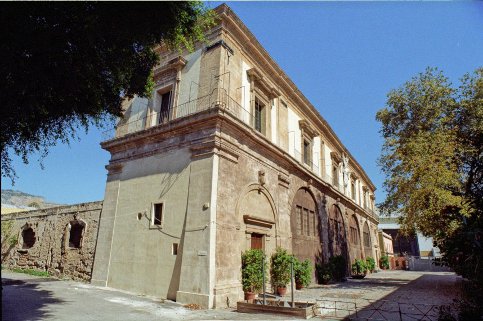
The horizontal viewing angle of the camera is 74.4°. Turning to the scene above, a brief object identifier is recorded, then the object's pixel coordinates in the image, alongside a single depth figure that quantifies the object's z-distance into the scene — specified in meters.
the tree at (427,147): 14.65
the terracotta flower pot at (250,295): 11.16
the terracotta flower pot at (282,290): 12.81
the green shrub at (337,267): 19.06
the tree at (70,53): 6.25
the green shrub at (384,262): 37.81
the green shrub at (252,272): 11.38
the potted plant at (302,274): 14.26
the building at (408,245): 51.12
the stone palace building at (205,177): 10.98
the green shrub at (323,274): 18.05
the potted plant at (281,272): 12.91
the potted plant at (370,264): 28.77
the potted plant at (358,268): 24.84
